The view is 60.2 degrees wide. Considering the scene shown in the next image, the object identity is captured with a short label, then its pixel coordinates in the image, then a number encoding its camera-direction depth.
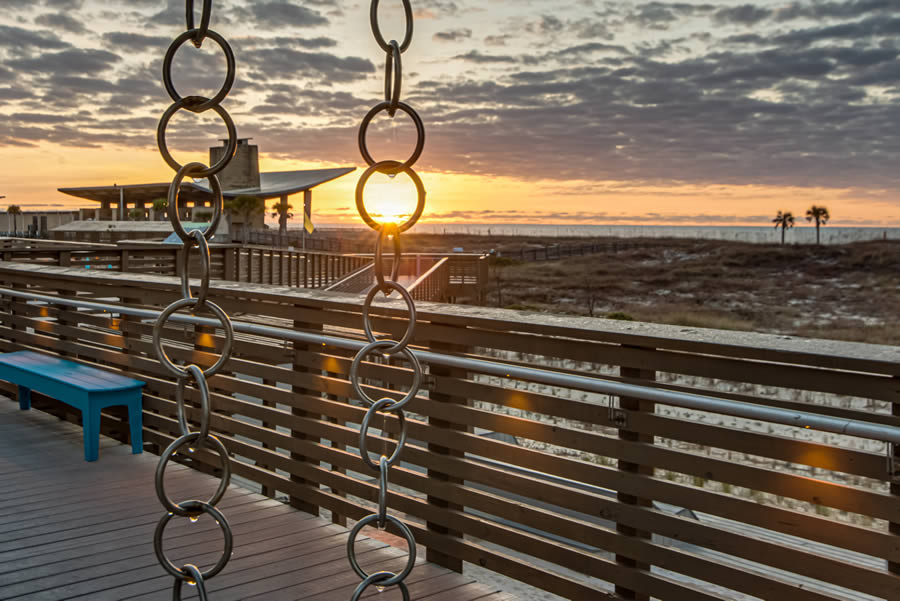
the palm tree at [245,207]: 59.12
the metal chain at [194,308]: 0.88
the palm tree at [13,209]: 74.16
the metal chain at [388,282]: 0.98
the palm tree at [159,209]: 54.12
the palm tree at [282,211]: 59.83
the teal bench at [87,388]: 4.69
